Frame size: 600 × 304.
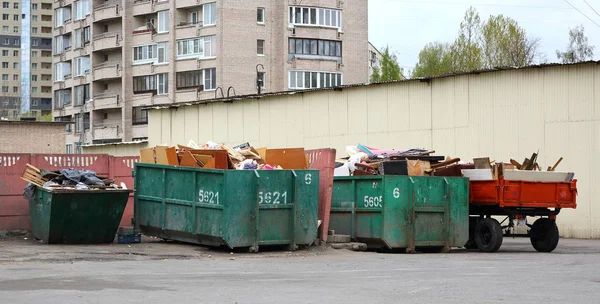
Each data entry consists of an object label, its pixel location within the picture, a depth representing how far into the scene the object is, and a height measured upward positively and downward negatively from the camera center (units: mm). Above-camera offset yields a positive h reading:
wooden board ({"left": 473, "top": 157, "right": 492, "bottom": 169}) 21422 +191
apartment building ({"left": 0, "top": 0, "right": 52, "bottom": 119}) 149250 +19417
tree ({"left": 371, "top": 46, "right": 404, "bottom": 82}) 80688 +8828
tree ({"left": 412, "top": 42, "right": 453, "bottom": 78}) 78312 +9908
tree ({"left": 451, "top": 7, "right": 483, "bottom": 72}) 73500 +9567
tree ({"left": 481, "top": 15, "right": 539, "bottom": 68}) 74250 +10246
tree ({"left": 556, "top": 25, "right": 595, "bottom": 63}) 93812 +12582
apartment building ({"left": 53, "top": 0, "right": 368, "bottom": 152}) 69375 +9334
